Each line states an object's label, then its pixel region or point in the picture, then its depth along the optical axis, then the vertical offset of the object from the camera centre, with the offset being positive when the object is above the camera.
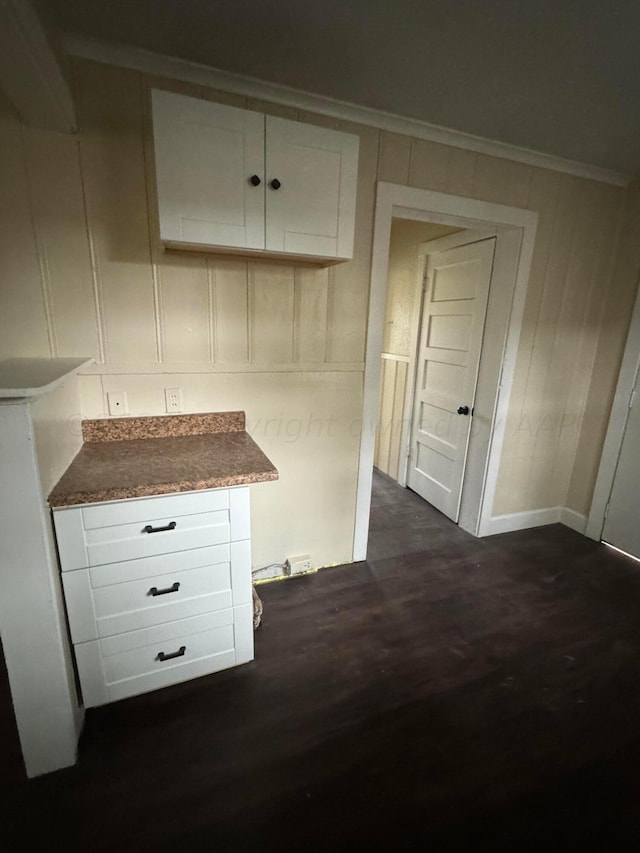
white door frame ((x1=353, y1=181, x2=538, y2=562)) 2.07 +0.17
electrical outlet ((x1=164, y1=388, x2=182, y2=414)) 1.85 -0.34
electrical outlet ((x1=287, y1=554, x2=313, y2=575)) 2.33 -1.35
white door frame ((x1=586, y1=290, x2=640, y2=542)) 2.57 -0.59
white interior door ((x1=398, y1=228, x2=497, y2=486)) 2.71 +0.17
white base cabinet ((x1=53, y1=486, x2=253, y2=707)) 1.34 -0.94
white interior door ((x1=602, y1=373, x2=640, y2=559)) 2.60 -1.02
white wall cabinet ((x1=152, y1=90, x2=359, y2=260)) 1.39 +0.54
